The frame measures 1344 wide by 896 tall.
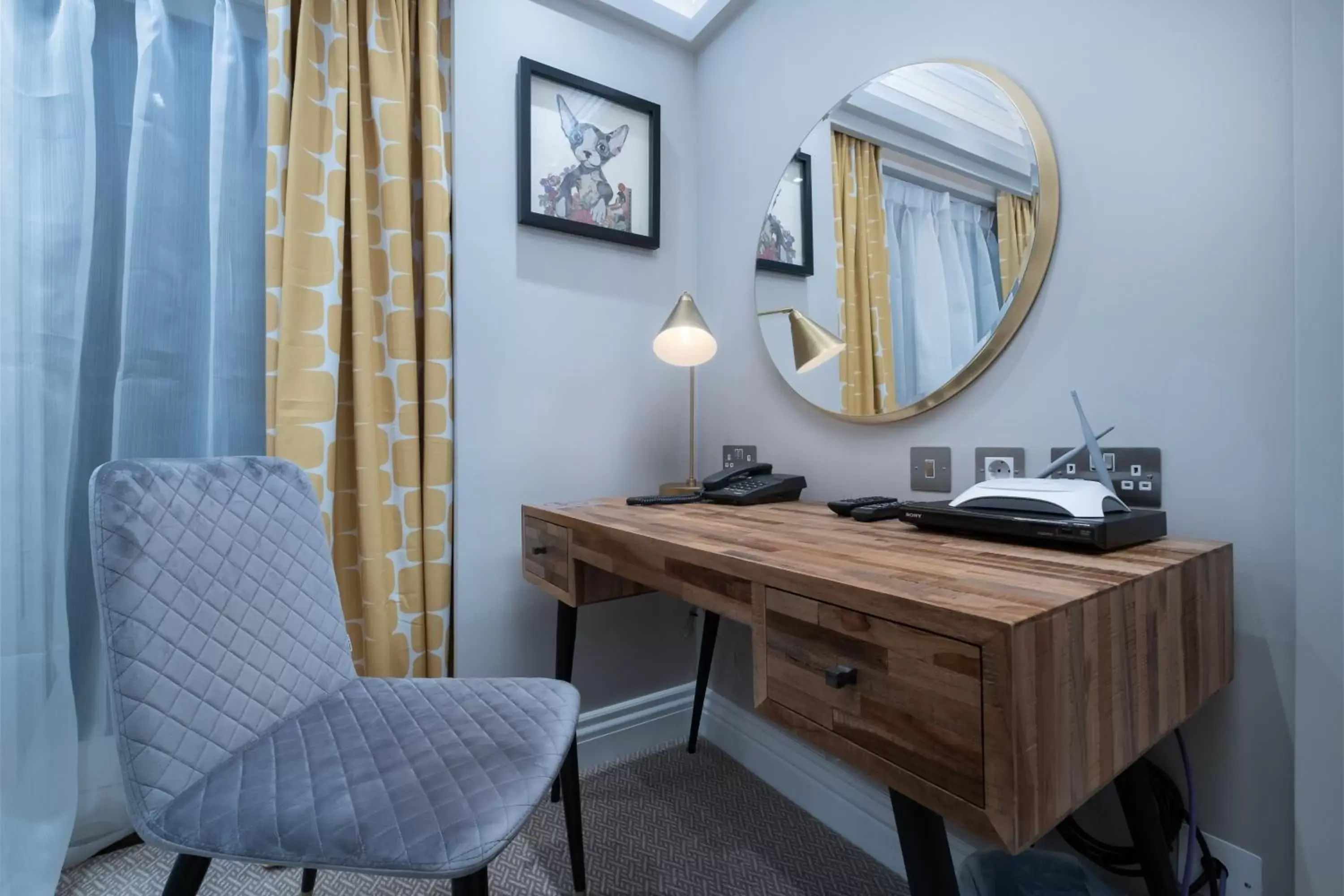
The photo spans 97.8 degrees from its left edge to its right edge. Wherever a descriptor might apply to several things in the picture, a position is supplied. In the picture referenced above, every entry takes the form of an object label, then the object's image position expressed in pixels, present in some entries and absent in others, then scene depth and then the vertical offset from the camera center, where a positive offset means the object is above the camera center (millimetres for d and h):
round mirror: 1107 +459
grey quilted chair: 689 -427
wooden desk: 519 -217
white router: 817 -72
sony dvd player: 758 -111
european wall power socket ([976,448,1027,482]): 1107 -32
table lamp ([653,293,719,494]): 1590 +300
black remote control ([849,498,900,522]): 1099 -123
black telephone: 1397 -93
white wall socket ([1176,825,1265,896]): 856 -626
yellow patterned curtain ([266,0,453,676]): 1355 +370
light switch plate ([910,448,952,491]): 1230 -47
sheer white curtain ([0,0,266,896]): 1163 +318
